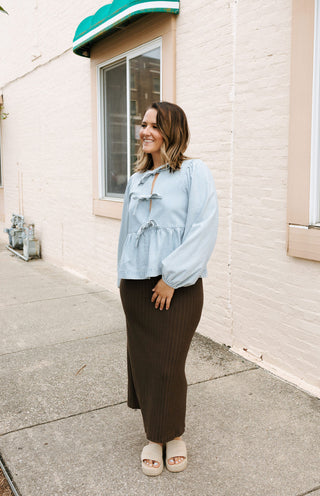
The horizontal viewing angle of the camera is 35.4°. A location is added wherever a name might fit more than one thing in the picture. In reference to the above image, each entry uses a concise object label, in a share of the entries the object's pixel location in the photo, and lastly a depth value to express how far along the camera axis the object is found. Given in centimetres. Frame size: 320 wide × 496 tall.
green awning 456
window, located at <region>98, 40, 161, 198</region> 540
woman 239
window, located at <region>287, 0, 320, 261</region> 327
